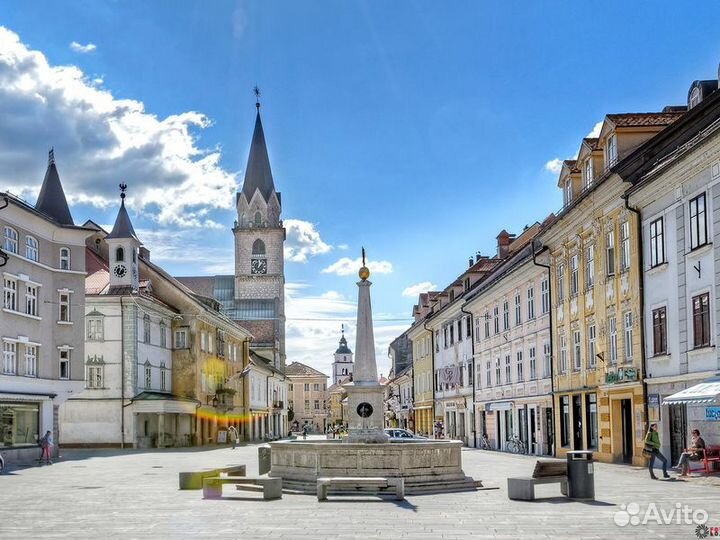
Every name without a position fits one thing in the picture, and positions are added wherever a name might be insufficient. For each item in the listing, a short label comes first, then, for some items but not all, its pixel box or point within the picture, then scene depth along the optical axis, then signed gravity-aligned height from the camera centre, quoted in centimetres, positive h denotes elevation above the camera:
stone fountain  2161 -217
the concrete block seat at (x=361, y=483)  1939 -234
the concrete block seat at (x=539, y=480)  1941 -233
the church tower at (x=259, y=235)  13625 +1871
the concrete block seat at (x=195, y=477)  2285 -252
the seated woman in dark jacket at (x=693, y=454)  2483 -233
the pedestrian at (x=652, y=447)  2516 -217
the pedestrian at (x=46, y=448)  3878 -306
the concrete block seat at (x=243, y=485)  1983 -240
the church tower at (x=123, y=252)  5809 +719
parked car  4358 -306
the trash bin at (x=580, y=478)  1952 -229
